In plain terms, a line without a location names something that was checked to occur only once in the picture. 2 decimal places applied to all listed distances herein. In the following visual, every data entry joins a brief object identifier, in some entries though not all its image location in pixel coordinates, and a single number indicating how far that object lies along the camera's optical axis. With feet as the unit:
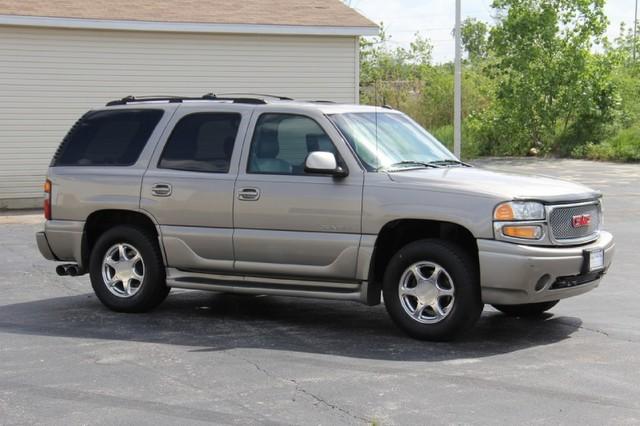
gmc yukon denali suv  26.35
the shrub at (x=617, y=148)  102.42
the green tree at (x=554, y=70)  108.47
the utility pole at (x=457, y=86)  88.63
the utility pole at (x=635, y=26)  204.23
